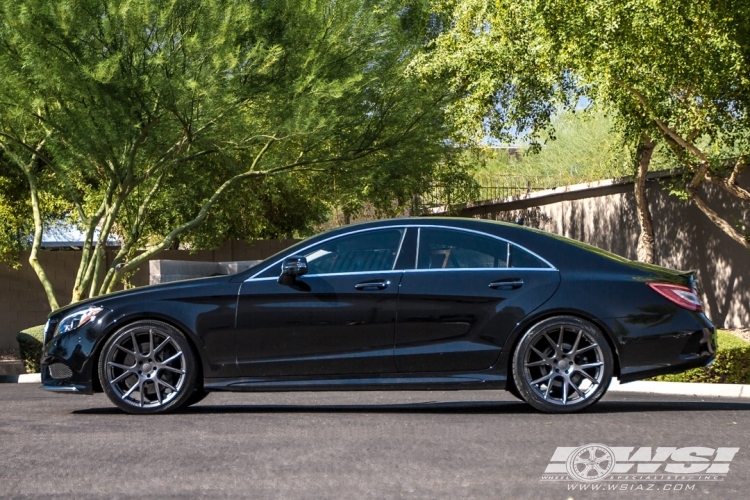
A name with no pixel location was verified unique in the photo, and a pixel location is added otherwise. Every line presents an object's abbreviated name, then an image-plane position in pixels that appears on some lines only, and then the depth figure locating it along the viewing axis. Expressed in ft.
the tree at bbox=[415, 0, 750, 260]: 48.47
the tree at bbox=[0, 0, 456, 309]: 54.24
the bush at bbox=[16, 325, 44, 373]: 57.77
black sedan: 28.76
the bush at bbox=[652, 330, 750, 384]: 40.47
